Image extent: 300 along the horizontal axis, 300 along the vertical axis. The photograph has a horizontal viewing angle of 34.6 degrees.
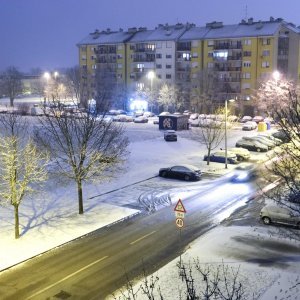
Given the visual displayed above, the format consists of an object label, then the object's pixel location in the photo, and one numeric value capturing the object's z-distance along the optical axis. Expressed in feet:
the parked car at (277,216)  74.02
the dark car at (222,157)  130.52
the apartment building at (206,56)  253.44
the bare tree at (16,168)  69.82
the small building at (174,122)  191.12
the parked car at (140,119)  228.12
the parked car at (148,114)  254.47
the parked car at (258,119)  223.06
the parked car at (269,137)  153.89
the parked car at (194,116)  232.82
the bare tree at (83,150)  82.79
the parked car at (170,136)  164.21
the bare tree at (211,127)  129.94
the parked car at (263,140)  151.64
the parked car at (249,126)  198.18
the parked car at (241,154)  135.46
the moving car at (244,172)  113.63
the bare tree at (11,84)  335.18
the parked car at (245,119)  229.86
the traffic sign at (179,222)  63.41
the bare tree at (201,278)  51.12
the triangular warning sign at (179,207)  63.26
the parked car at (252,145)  148.87
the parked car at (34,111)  249.47
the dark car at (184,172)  109.09
